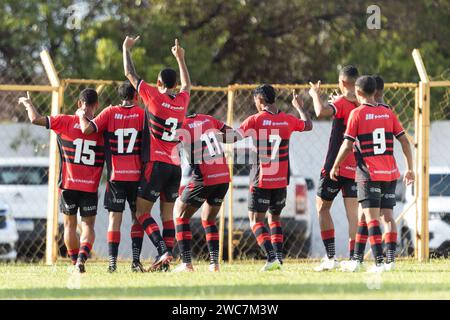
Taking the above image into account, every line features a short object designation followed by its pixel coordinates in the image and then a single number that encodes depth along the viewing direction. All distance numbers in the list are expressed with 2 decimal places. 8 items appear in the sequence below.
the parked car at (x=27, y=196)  18.20
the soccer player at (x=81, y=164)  12.10
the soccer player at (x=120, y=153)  12.08
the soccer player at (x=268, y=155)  12.40
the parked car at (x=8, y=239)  17.81
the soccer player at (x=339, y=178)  12.21
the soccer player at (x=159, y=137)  12.05
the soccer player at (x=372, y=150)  11.48
